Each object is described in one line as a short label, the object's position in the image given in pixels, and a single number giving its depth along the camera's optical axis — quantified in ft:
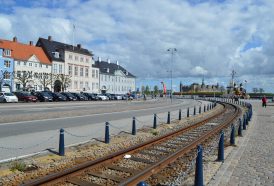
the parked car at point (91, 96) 226.21
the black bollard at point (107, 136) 45.26
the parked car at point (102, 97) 237.18
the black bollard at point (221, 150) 34.12
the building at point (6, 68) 216.95
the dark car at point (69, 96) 196.75
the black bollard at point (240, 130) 54.49
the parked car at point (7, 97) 152.35
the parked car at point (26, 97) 163.94
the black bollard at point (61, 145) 36.14
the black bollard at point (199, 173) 24.07
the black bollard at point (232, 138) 44.23
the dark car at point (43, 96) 173.68
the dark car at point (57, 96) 185.88
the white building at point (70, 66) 263.74
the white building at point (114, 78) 348.59
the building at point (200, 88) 554.87
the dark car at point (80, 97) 210.18
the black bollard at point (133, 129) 55.11
